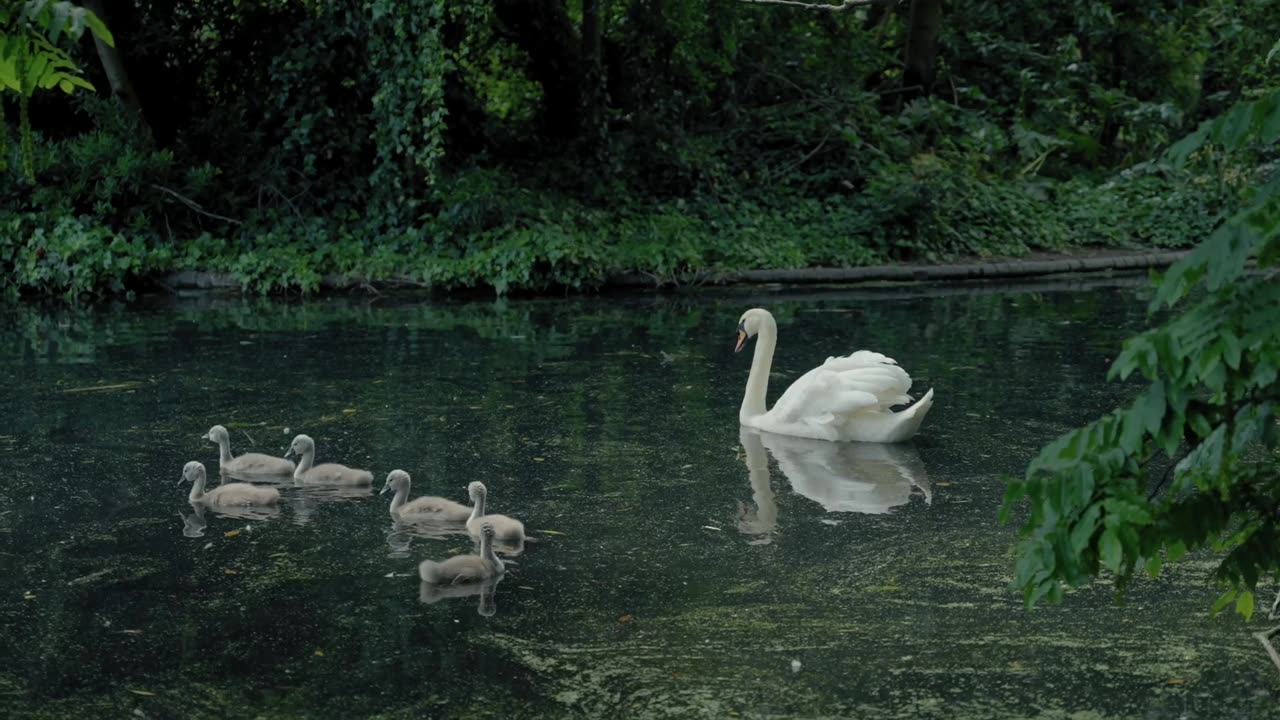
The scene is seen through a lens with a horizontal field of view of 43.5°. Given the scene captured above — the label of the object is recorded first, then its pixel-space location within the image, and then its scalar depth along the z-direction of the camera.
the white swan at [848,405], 9.13
